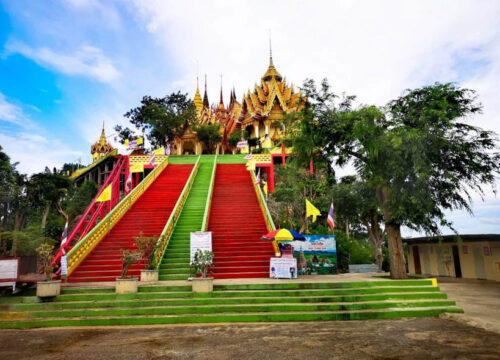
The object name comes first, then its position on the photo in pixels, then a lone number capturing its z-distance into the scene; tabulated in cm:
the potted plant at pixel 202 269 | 895
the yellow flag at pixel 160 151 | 2885
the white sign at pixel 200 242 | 1068
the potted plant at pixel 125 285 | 884
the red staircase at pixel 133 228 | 1124
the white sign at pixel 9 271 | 1023
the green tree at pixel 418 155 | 1032
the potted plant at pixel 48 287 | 861
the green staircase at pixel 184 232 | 1114
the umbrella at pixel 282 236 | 1120
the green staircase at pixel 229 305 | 794
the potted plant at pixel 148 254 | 1041
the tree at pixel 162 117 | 3369
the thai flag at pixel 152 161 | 2603
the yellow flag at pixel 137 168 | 2462
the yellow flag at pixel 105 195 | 1418
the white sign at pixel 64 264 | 1030
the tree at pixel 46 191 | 2878
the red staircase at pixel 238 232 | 1169
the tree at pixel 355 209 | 1923
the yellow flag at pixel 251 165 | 2188
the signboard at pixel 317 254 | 1471
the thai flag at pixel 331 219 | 1448
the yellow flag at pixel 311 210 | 1424
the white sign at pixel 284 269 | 1079
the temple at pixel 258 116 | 3831
